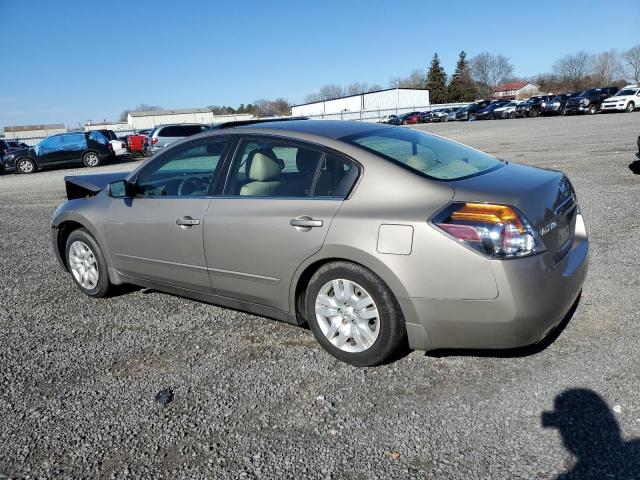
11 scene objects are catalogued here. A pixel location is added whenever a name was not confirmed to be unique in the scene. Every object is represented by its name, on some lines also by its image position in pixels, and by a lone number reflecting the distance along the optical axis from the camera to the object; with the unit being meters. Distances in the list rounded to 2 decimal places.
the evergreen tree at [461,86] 94.06
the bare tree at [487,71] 111.56
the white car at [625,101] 35.62
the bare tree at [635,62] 101.88
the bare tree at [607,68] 101.62
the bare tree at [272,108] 124.12
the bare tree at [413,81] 123.69
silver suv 23.27
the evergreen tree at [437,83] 94.44
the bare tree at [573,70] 101.04
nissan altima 2.98
